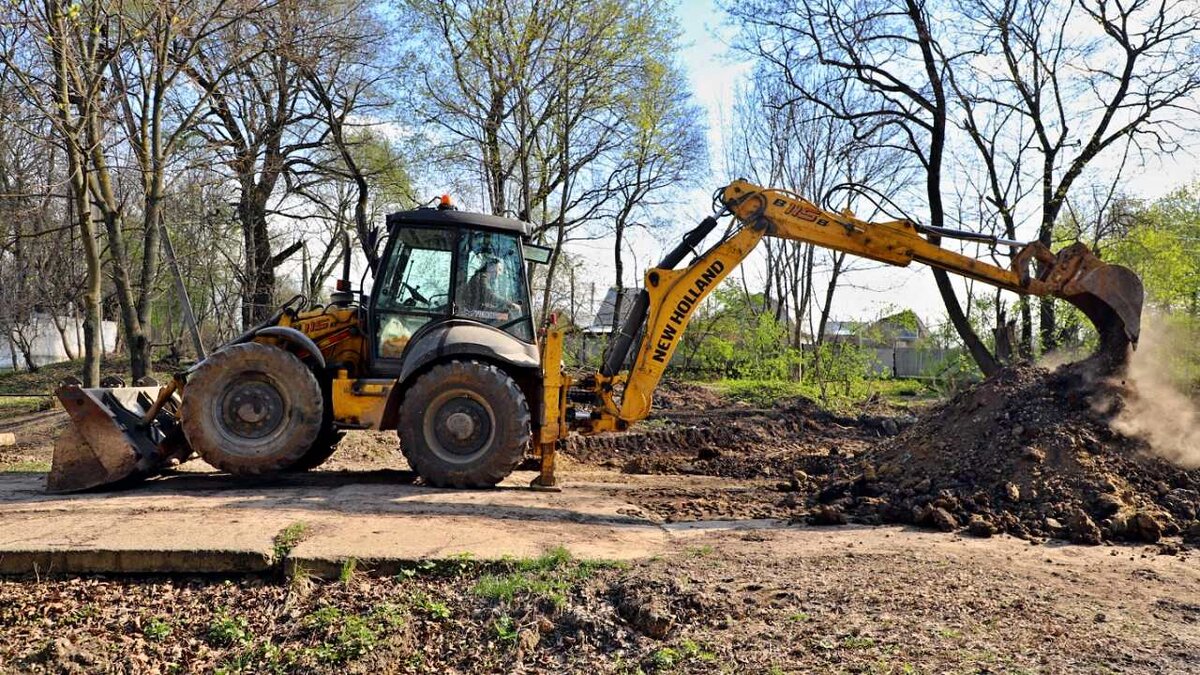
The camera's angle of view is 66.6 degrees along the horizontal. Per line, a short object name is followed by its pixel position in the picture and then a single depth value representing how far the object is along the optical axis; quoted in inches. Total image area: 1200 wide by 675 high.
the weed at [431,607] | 195.8
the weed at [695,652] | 170.9
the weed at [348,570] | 212.5
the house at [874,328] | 845.2
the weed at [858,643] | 170.9
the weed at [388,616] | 190.7
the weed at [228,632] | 189.2
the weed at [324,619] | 191.8
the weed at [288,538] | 220.5
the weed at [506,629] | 185.9
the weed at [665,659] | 170.6
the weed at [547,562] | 219.1
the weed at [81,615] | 195.3
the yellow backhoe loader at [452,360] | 328.5
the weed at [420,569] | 216.8
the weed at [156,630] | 189.8
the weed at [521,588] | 199.0
